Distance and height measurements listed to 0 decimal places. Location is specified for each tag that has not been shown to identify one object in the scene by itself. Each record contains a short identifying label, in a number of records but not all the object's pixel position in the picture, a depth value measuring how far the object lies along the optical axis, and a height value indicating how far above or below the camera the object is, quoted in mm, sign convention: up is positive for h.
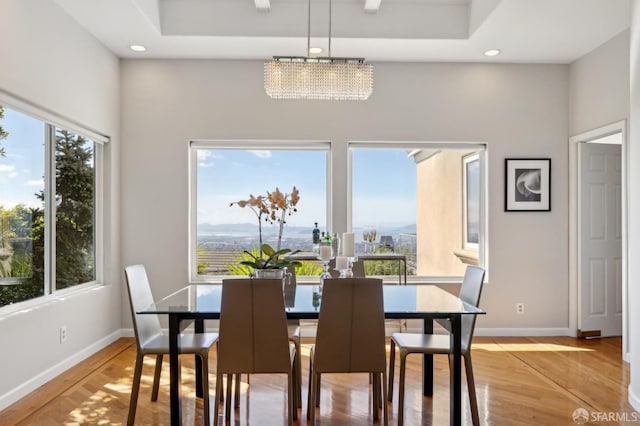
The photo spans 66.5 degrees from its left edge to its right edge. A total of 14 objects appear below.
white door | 4941 -299
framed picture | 5047 +316
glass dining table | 2562 -526
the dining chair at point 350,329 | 2477 -604
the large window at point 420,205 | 5148 +79
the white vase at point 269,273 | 2984 -373
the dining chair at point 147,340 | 2789 -782
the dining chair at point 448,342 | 2767 -784
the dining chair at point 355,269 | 3695 -432
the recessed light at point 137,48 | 4576 +1559
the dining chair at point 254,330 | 2469 -607
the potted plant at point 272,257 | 2926 -281
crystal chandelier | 3215 +902
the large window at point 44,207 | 3238 +32
